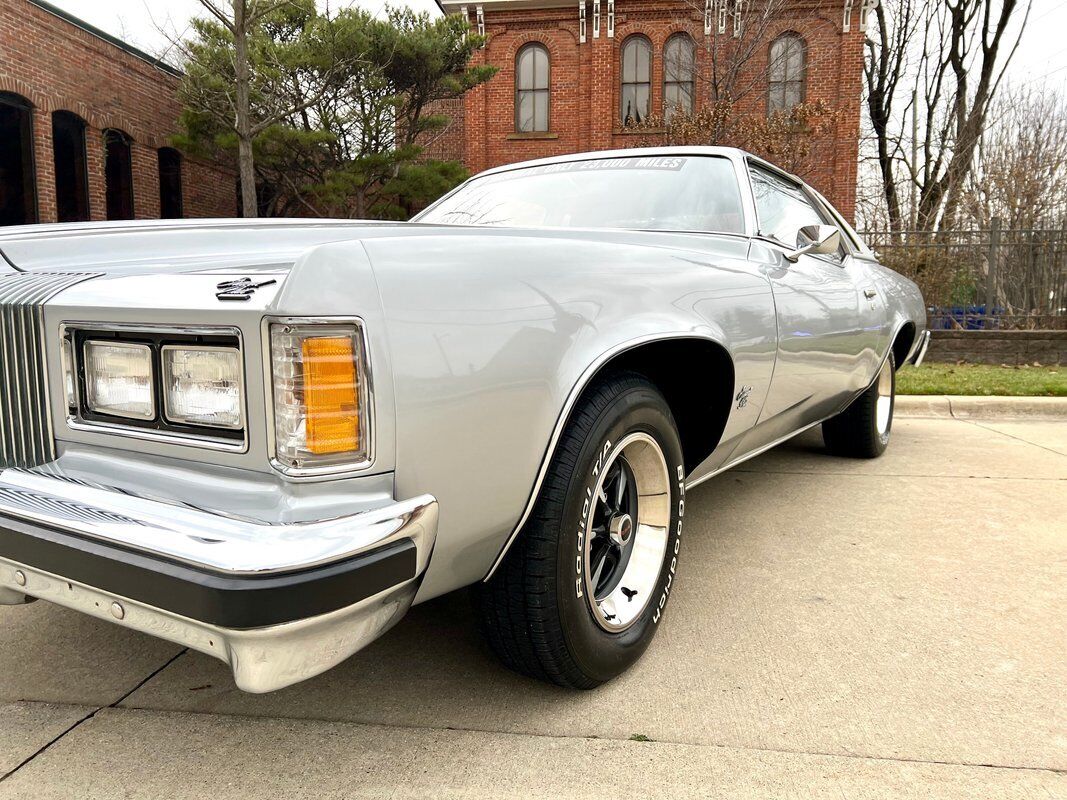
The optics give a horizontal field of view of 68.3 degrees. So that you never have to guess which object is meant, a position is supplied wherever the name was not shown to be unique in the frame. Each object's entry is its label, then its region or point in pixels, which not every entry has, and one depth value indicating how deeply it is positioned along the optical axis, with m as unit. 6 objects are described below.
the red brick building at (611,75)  16.73
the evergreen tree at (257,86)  12.19
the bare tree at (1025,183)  12.30
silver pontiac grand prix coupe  1.34
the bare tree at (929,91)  18.83
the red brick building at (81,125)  11.41
